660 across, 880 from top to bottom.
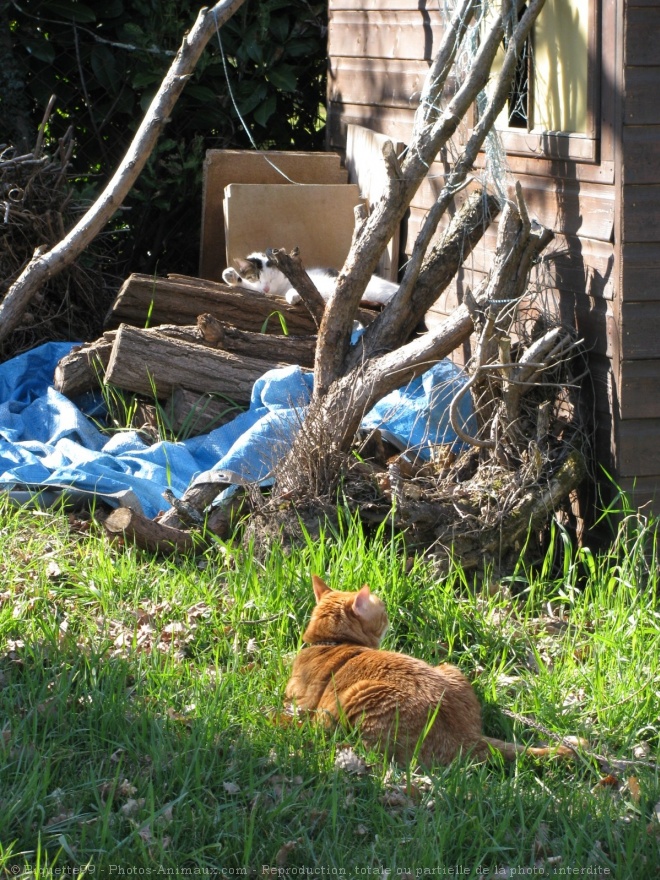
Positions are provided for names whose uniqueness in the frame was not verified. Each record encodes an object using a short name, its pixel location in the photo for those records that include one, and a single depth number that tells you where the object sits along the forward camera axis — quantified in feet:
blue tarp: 32.30
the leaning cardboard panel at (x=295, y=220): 45.88
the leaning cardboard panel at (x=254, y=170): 48.70
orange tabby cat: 19.52
